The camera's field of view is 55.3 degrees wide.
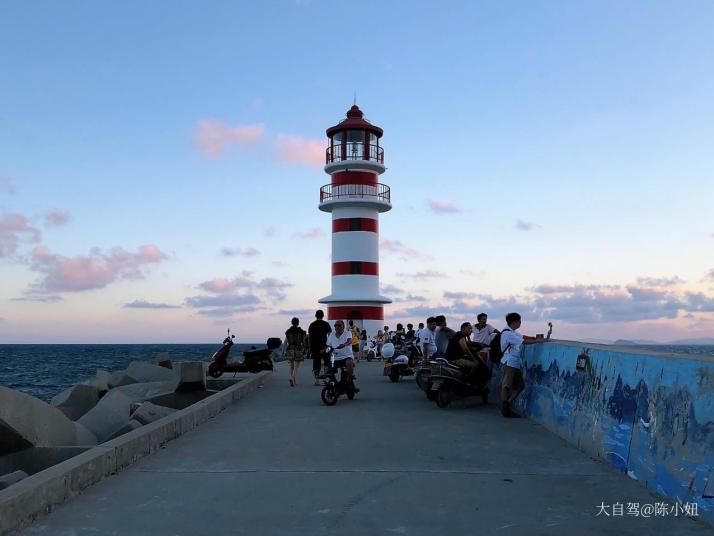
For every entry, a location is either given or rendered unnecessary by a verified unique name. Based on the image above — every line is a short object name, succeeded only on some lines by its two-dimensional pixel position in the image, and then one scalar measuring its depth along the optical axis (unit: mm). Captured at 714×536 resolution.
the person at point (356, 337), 27505
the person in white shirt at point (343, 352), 13008
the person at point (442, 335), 13906
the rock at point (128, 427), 9805
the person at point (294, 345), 16484
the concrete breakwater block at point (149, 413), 10500
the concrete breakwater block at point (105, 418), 11312
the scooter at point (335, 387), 12481
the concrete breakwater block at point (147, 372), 21469
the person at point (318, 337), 16312
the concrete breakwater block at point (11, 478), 6469
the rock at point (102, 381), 20203
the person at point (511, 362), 10617
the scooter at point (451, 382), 11906
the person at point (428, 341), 16094
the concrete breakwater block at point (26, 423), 7941
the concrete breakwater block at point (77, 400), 16016
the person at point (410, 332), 25888
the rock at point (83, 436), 9767
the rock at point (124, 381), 20828
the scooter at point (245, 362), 18844
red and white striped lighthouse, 33344
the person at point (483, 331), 14000
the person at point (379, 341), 29891
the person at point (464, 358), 11984
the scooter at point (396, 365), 17500
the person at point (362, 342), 29953
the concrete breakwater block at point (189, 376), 14305
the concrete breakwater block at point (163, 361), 26183
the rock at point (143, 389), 17188
